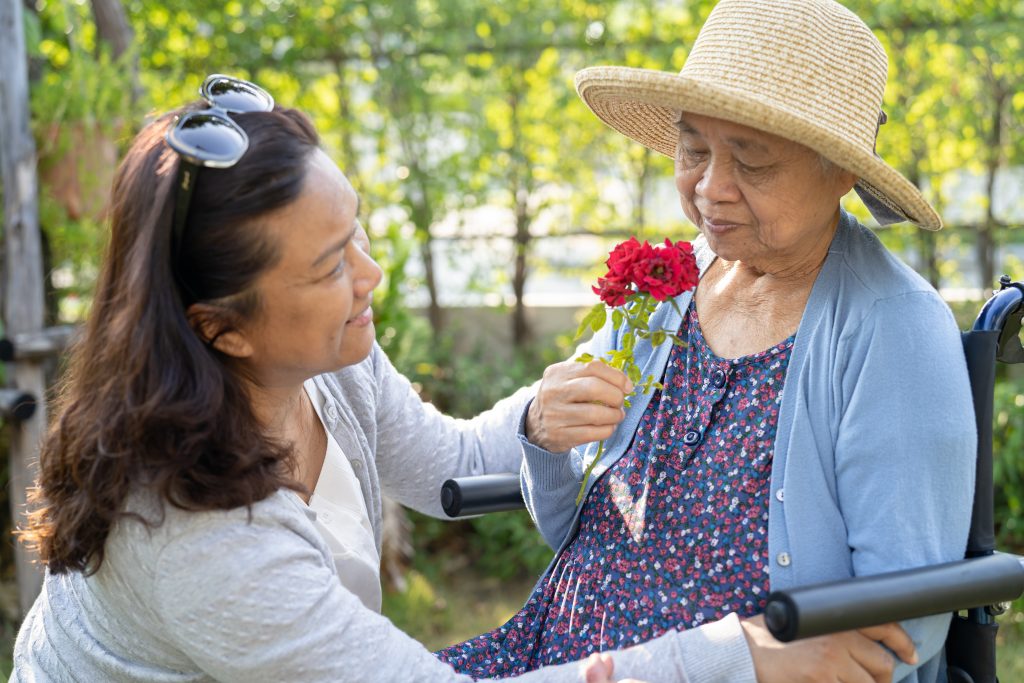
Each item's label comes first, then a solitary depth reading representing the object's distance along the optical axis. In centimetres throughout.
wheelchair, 166
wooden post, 398
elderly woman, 183
